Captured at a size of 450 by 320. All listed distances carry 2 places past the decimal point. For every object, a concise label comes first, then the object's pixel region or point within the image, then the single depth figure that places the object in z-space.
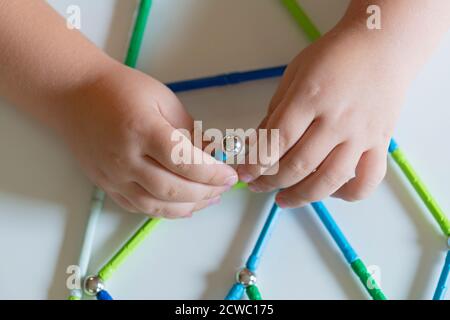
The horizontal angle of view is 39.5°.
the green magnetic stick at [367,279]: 0.46
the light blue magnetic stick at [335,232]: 0.47
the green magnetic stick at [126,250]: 0.47
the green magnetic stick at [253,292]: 0.46
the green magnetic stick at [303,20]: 0.48
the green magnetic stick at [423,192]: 0.47
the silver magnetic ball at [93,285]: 0.46
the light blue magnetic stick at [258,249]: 0.46
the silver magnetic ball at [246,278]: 0.46
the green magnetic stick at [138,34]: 0.48
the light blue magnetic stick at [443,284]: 0.46
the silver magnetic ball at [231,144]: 0.42
